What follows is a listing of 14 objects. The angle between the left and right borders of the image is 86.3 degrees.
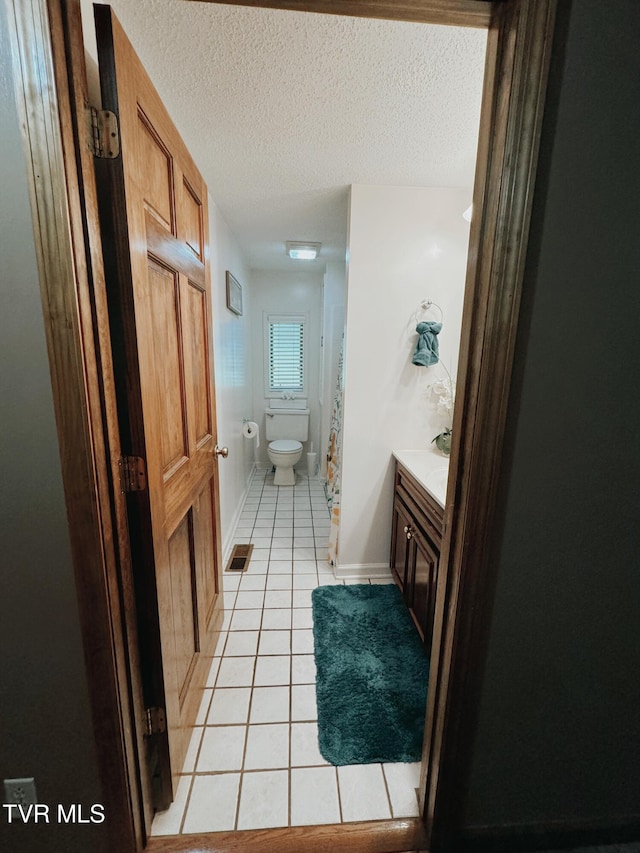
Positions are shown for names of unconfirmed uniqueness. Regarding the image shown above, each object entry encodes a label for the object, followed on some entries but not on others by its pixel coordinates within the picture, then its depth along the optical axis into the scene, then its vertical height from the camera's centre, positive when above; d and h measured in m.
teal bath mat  1.31 -1.44
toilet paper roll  3.31 -0.71
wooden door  0.81 -0.04
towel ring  2.08 +0.32
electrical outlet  0.88 -1.12
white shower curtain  2.33 -0.77
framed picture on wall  2.67 +0.50
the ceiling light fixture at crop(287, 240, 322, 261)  3.04 +0.96
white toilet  3.94 -0.83
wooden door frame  0.65 +0.01
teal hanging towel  2.07 +0.10
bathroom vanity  1.54 -0.85
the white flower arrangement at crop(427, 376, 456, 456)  2.14 -0.24
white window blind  4.26 +0.04
